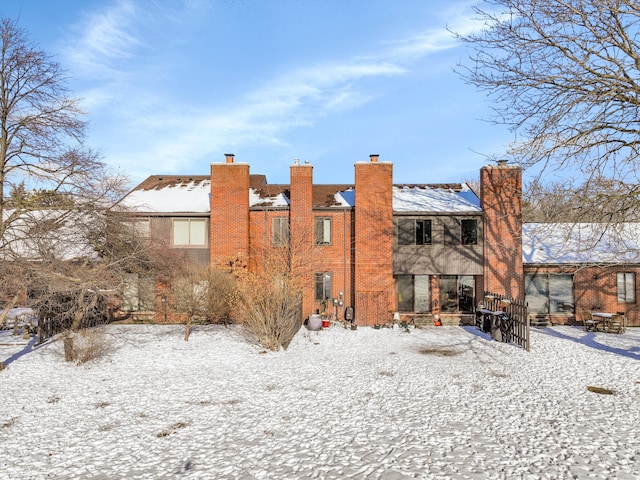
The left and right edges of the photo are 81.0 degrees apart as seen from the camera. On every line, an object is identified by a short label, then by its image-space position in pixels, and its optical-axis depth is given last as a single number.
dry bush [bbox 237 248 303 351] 13.14
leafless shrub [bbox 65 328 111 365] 11.60
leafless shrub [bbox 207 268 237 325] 15.90
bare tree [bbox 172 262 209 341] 14.42
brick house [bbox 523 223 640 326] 18.27
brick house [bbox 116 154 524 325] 18.83
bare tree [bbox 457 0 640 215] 8.45
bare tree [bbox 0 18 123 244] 11.50
